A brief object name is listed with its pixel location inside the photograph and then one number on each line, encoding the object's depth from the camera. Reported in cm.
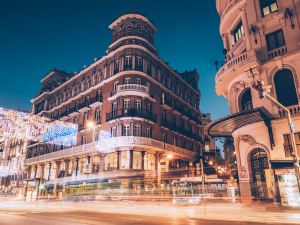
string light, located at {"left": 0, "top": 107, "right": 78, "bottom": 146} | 1797
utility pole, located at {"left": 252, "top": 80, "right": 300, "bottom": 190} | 1013
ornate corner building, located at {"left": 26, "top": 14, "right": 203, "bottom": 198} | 3281
